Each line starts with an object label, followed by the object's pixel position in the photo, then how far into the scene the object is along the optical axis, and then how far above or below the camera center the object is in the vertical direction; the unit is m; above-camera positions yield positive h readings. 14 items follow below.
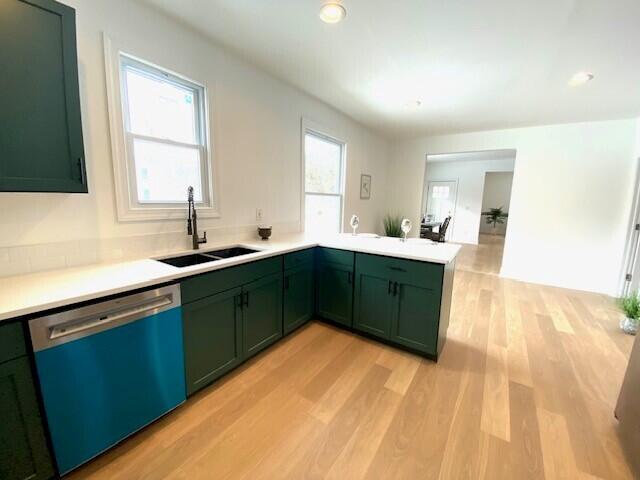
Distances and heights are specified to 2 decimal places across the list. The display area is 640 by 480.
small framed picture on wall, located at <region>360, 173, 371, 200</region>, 4.70 +0.33
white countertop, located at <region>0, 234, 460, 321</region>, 1.07 -0.41
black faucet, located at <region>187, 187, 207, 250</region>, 2.01 -0.17
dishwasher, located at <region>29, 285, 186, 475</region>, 1.09 -0.79
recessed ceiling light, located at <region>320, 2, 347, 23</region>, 1.69 +1.24
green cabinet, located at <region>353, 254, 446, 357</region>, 2.03 -0.78
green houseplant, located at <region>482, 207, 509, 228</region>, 9.25 -0.27
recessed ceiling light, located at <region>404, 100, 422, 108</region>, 3.34 +1.31
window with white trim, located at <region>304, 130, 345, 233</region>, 3.55 +0.31
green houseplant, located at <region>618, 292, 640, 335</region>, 2.65 -1.04
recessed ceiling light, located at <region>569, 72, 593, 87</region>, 2.47 +1.26
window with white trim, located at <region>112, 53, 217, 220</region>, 1.80 +0.42
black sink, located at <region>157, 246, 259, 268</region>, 1.92 -0.44
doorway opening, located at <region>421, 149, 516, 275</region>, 7.61 +0.33
